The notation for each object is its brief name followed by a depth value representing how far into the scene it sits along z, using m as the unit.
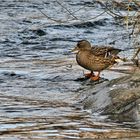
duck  21.25
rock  15.27
